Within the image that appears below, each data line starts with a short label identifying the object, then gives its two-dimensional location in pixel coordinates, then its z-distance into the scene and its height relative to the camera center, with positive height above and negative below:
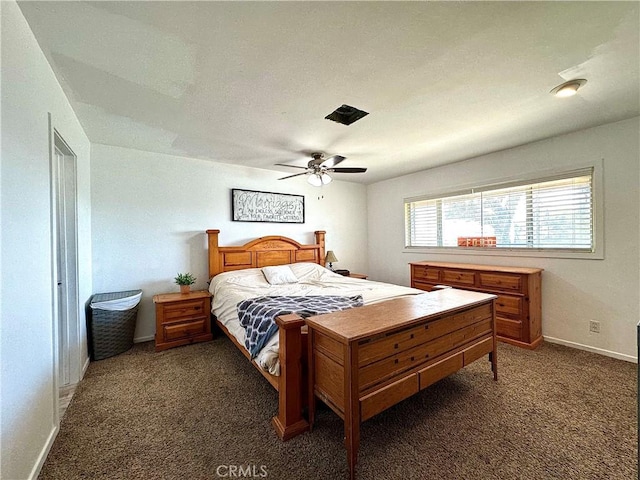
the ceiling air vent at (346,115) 2.32 +1.16
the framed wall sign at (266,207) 3.96 +0.53
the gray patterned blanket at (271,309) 1.95 -0.58
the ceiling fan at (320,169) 3.20 +0.88
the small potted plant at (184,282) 3.31 -0.54
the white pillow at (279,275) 3.57 -0.51
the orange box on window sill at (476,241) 3.67 -0.08
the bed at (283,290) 1.67 -0.60
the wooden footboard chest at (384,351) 1.39 -0.73
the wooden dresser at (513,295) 2.94 -0.70
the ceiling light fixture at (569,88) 1.94 +1.14
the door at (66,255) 2.29 -0.12
